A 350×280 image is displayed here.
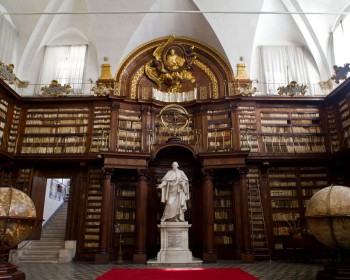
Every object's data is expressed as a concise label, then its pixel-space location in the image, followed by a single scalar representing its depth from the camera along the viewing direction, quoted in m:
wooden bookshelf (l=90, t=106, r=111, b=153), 10.44
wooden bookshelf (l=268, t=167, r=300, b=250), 9.71
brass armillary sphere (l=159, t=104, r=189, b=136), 10.68
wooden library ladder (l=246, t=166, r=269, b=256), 9.41
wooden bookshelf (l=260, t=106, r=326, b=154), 10.52
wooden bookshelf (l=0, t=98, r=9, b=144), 10.17
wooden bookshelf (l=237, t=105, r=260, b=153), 10.42
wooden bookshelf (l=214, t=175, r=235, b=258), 9.48
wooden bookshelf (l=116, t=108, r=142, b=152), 10.65
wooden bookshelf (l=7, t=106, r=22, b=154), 10.45
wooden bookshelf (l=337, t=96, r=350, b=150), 9.78
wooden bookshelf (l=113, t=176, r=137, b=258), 9.65
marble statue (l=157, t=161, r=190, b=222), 8.36
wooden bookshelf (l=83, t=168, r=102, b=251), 9.61
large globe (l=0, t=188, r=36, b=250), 4.76
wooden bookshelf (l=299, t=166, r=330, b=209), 10.05
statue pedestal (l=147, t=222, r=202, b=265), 7.98
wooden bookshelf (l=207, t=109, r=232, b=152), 10.59
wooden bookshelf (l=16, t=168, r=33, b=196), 10.26
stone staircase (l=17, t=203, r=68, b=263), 9.13
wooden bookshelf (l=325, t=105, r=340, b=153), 10.34
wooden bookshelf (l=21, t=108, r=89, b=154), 10.65
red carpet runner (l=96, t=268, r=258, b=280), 5.50
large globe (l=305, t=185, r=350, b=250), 4.60
